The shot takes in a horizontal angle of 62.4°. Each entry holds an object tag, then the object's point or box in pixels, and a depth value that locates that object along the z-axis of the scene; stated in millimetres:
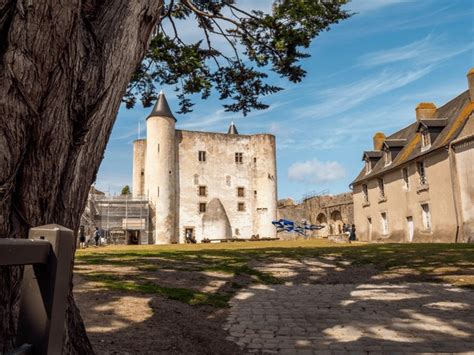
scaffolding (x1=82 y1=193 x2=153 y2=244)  41719
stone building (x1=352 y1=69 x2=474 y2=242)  21141
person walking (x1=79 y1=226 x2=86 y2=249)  29948
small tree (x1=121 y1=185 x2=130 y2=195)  63541
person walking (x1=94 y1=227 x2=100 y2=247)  33816
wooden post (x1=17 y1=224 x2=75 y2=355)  1317
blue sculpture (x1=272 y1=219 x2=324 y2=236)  42553
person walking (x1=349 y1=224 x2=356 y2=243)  32625
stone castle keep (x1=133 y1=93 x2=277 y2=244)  42281
